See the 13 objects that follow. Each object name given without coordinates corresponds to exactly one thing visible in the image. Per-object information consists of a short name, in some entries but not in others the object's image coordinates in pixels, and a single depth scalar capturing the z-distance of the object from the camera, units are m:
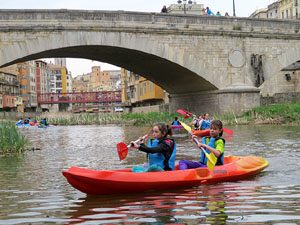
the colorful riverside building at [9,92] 62.69
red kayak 6.47
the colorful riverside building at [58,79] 119.75
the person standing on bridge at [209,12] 29.90
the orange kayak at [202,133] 15.94
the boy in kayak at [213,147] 7.74
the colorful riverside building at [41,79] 94.81
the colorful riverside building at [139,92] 48.50
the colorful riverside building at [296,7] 55.66
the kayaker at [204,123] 17.19
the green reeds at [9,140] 12.00
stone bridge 21.89
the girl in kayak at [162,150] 7.20
